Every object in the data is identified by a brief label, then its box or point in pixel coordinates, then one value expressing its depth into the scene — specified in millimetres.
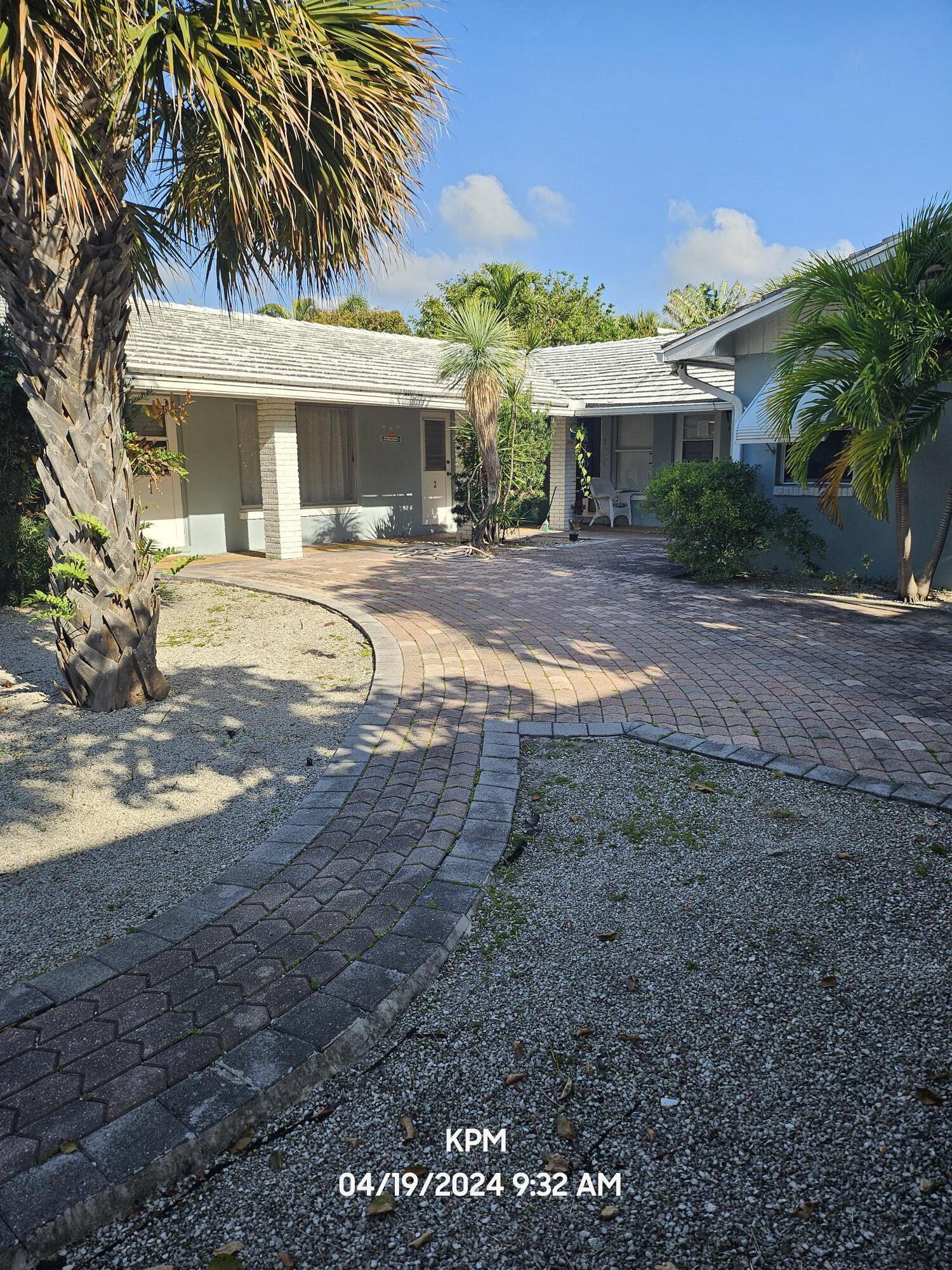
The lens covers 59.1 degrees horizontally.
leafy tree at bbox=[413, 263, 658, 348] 41156
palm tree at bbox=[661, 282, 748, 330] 38094
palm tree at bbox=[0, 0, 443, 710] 4855
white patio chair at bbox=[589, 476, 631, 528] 19891
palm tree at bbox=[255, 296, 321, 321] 39438
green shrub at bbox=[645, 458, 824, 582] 11297
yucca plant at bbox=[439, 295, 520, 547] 14664
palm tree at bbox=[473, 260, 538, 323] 15539
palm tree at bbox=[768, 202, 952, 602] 8773
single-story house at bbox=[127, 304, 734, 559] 14305
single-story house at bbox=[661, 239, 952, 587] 10602
